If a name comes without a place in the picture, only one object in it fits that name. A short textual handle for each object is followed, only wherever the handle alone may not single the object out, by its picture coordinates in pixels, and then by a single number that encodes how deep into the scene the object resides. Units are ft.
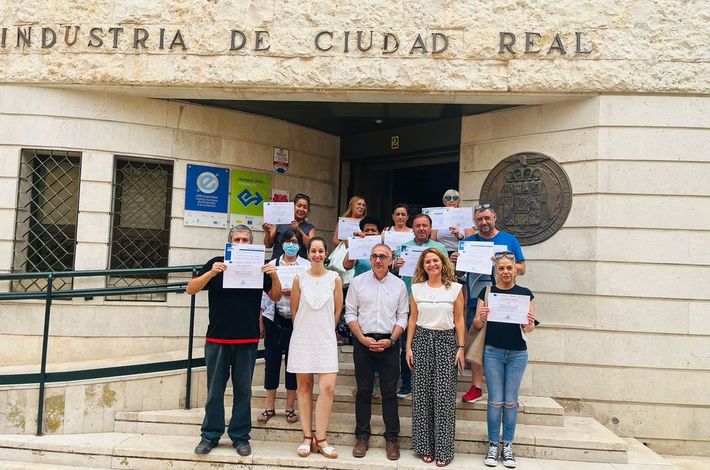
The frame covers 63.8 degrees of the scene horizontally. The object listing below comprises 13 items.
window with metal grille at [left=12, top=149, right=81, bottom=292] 24.95
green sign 27.76
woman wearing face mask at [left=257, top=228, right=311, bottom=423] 18.98
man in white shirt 17.56
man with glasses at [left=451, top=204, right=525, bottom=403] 19.95
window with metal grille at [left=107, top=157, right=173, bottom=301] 25.82
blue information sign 26.58
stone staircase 17.31
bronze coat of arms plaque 23.75
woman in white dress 17.24
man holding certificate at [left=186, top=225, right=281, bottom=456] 17.17
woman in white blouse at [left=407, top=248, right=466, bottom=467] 17.04
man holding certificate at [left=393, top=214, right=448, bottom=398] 19.60
